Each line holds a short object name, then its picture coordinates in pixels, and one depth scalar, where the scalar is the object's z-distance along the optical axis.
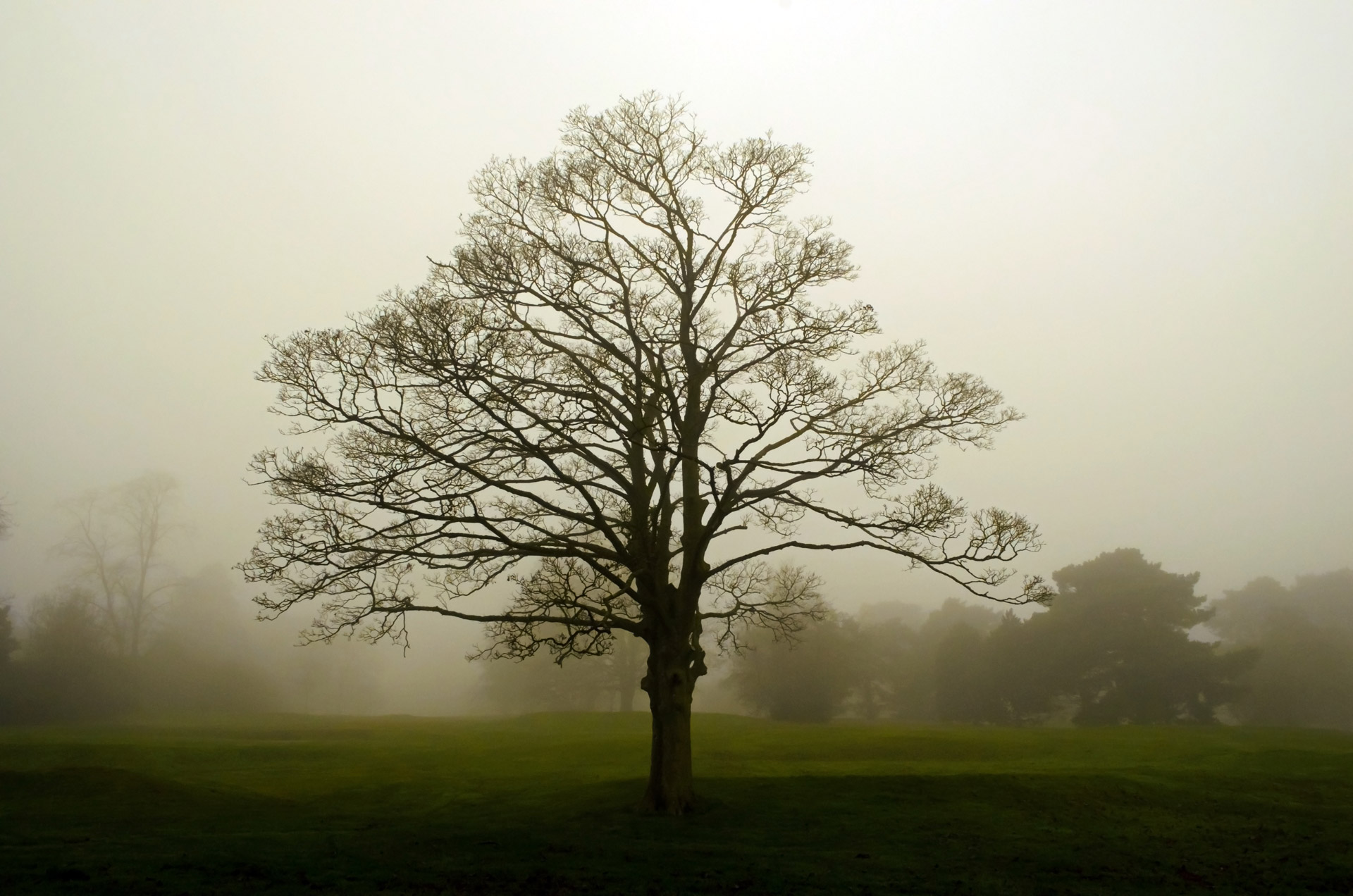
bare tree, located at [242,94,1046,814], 15.62
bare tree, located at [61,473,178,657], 58.84
